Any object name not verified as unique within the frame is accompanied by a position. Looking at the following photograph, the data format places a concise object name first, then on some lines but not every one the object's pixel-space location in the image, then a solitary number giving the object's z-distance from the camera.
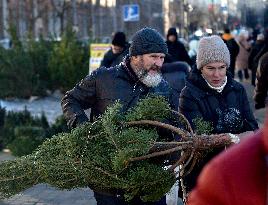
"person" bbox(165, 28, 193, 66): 14.65
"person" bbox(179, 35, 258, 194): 4.64
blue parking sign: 27.80
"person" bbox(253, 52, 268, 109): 8.77
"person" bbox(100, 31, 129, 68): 11.71
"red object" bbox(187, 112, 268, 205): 1.80
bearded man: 4.82
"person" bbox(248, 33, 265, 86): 20.20
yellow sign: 16.42
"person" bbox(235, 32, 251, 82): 25.89
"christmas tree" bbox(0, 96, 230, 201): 4.10
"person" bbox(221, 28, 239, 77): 21.35
